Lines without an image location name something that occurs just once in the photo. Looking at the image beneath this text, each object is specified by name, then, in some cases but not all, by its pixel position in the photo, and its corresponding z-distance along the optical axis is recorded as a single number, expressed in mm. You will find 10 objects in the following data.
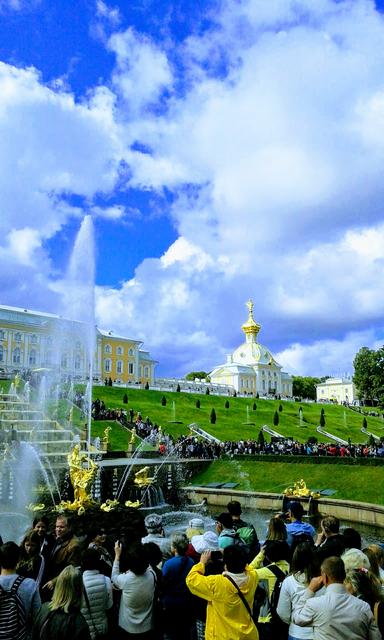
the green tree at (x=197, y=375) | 127875
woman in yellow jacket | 4668
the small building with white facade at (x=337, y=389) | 130750
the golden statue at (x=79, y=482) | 17234
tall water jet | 23306
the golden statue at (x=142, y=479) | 25453
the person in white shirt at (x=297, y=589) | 4871
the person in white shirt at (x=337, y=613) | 4145
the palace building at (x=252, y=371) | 106938
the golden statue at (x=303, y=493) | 23905
